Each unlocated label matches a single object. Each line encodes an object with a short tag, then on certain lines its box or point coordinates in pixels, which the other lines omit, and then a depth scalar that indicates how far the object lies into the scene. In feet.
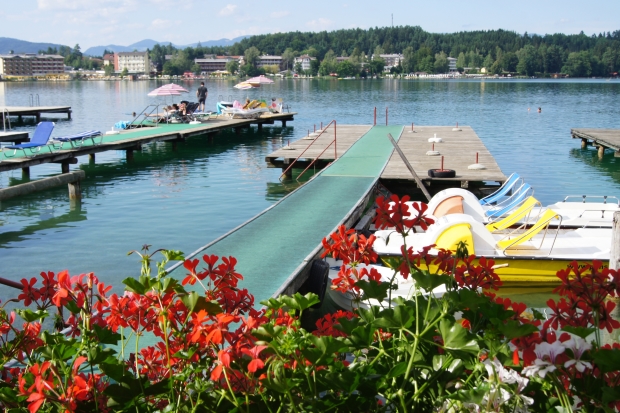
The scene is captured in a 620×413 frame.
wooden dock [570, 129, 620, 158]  83.37
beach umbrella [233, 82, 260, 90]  168.04
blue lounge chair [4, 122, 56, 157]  61.77
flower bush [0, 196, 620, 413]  7.11
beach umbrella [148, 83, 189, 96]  113.60
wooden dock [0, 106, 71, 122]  138.00
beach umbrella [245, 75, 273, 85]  163.57
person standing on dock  118.83
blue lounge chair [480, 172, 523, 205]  46.42
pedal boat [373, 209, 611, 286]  33.78
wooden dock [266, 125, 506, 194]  53.93
